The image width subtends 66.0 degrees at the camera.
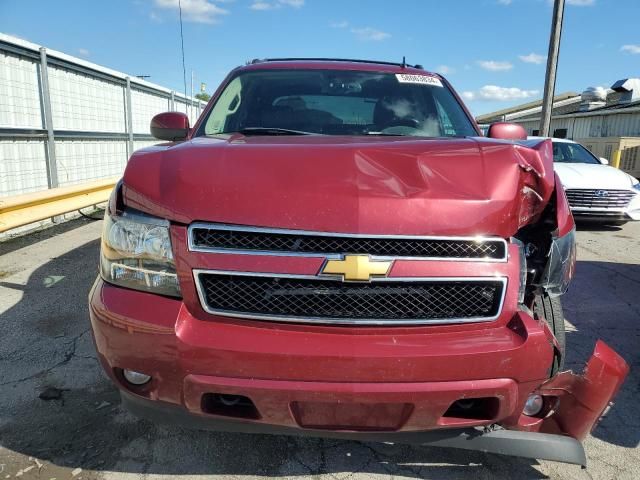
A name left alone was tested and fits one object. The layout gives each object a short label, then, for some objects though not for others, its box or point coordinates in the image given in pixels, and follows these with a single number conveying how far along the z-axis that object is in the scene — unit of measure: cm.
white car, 764
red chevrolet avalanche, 165
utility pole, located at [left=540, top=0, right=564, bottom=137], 1255
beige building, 1457
